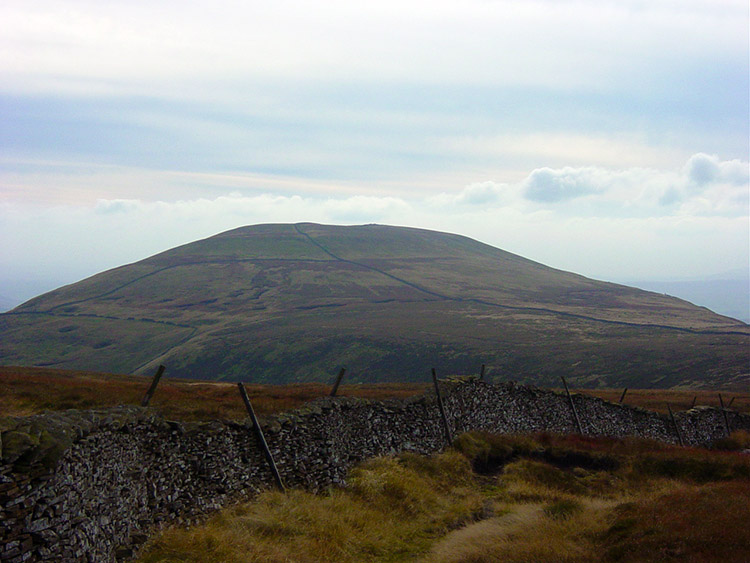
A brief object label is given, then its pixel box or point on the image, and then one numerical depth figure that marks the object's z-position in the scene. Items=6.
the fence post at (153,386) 12.95
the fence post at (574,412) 29.30
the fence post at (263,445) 13.87
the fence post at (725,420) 36.75
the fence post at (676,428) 32.06
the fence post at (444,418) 22.06
